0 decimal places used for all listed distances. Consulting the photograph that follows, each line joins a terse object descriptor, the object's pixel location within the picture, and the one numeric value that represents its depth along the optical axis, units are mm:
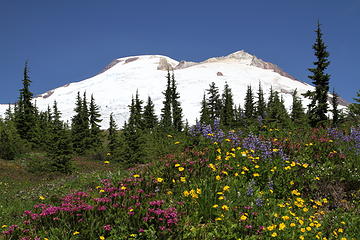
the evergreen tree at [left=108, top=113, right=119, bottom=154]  38406
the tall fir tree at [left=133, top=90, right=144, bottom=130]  51062
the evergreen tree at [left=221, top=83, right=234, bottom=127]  66588
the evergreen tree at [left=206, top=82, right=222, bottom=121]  74250
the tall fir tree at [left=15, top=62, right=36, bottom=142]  40125
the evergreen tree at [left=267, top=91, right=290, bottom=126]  30203
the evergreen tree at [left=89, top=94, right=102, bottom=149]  42475
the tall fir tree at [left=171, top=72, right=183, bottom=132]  59856
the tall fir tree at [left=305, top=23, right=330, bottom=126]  32844
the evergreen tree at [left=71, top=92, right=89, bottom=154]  39625
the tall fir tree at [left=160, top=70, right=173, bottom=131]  61538
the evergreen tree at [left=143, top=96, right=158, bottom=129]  60850
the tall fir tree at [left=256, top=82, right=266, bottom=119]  72375
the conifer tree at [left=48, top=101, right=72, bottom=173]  21312
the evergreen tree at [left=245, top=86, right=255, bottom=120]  74125
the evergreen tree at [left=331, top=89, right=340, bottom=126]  52069
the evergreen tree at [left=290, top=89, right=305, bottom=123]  53688
